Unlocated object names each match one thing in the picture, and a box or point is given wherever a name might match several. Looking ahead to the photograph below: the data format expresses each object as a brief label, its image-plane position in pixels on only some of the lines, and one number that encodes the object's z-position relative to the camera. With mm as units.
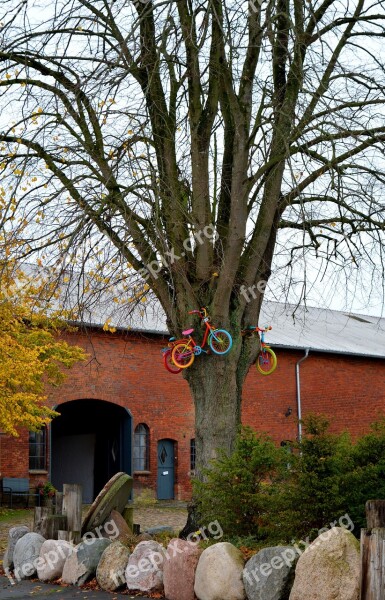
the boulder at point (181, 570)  9648
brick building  30406
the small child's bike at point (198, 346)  12719
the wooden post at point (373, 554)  7793
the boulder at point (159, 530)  13106
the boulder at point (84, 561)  11047
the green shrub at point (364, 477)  9523
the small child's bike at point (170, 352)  13101
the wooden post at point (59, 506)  13078
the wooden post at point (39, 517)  12945
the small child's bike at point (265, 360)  14359
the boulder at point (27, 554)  11984
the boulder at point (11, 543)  12664
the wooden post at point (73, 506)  12664
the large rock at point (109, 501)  12742
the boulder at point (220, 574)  9172
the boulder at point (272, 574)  8750
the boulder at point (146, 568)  10133
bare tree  12367
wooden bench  27703
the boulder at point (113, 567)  10508
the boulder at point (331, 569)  8164
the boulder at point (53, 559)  11594
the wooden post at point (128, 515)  13375
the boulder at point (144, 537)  11557
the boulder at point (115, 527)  12648
